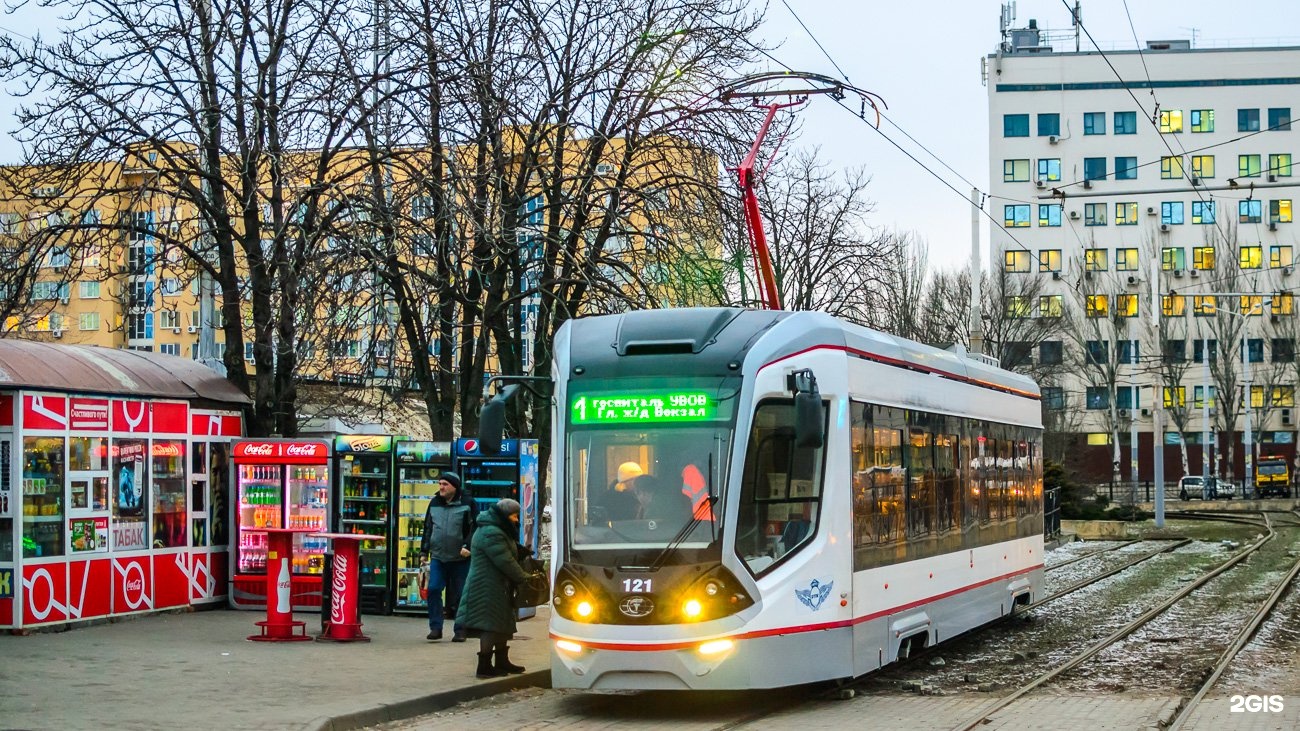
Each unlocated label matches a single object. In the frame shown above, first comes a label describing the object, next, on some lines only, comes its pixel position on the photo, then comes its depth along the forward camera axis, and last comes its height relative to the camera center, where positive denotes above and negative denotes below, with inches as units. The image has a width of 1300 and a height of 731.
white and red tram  454.3 -18.2
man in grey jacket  628.7 -38.5
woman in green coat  529.7 -48.5
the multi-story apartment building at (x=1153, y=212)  3179.1 +480.9
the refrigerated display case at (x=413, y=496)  715.4 -23.0
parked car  2800.2 -88.6
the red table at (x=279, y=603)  613.9 -61.8
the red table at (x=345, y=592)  613.3 -57.6
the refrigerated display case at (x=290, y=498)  713.0 -23.6
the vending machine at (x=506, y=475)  685.3 -13.1
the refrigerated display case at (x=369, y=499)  719.1 -24.4
